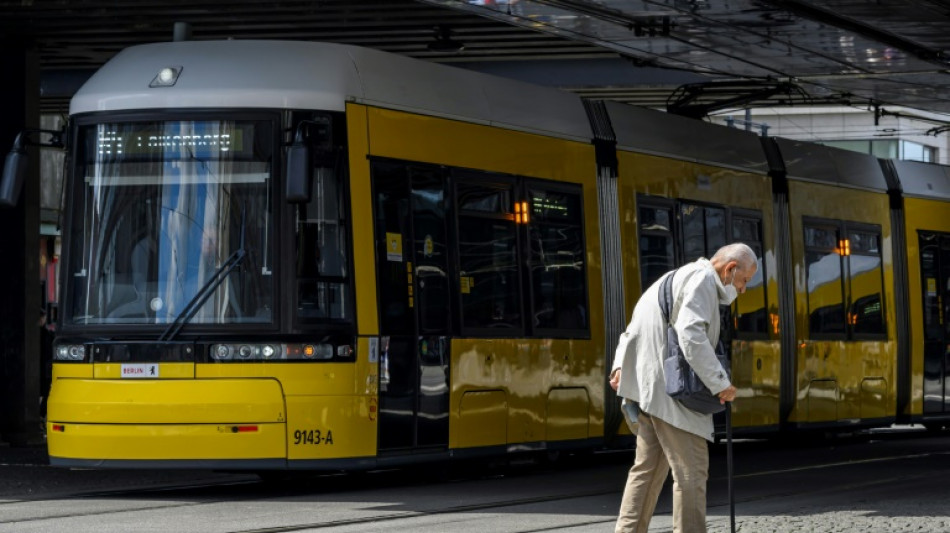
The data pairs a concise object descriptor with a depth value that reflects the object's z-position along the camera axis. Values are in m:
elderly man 15.95
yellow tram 23.29
